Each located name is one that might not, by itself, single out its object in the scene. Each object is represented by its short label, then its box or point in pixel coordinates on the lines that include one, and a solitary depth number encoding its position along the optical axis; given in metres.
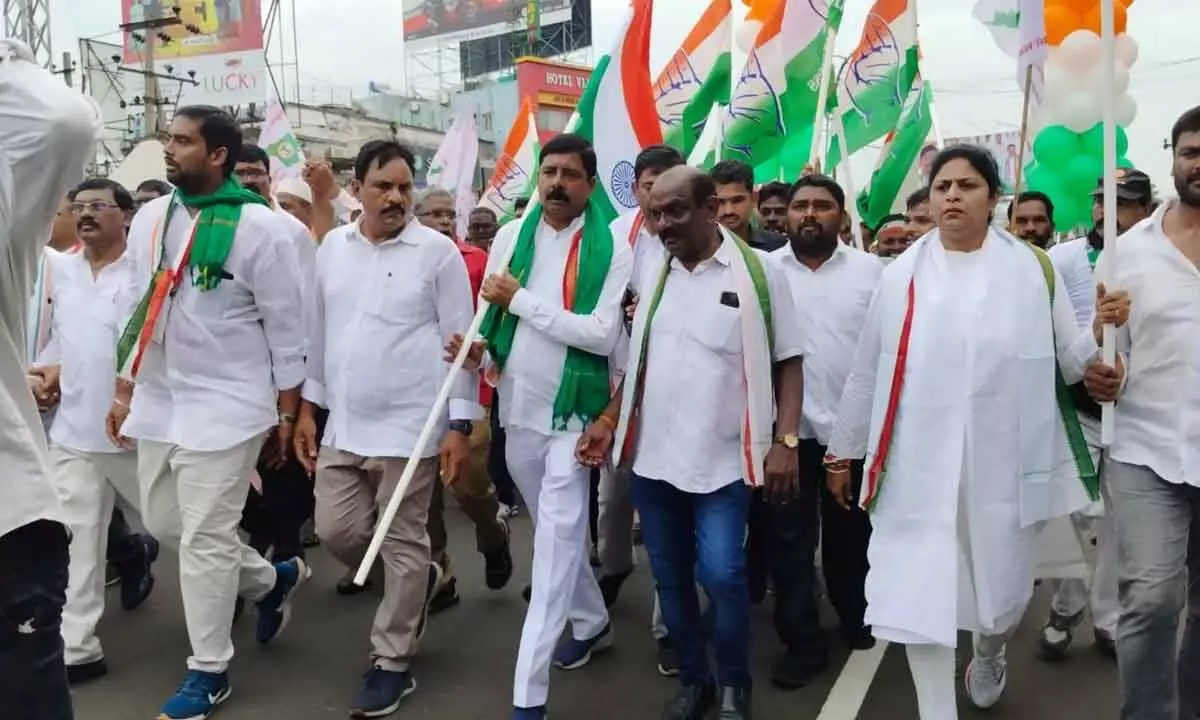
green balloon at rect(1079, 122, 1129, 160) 5.78
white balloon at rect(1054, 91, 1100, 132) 5.59
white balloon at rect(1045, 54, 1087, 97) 5.44
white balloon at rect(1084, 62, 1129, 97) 5.23
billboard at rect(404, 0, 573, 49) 46.31
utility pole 23.53
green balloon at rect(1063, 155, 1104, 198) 5.91
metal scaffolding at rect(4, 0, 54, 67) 25.39
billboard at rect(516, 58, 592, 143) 43.03
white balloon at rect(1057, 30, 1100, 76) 5.34
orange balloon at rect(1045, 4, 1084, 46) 5.30
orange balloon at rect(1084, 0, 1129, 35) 5.25
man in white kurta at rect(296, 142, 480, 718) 4.09
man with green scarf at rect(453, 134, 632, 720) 3.82
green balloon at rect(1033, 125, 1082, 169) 5.83
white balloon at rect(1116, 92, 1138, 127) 6.22
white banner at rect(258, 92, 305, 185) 8.94
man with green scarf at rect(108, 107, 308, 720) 3.92
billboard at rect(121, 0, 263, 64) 26.70
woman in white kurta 3.24
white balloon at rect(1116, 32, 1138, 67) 5.57
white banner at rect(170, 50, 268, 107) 26.48
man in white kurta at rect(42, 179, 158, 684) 4.46
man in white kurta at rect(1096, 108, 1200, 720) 3.16
